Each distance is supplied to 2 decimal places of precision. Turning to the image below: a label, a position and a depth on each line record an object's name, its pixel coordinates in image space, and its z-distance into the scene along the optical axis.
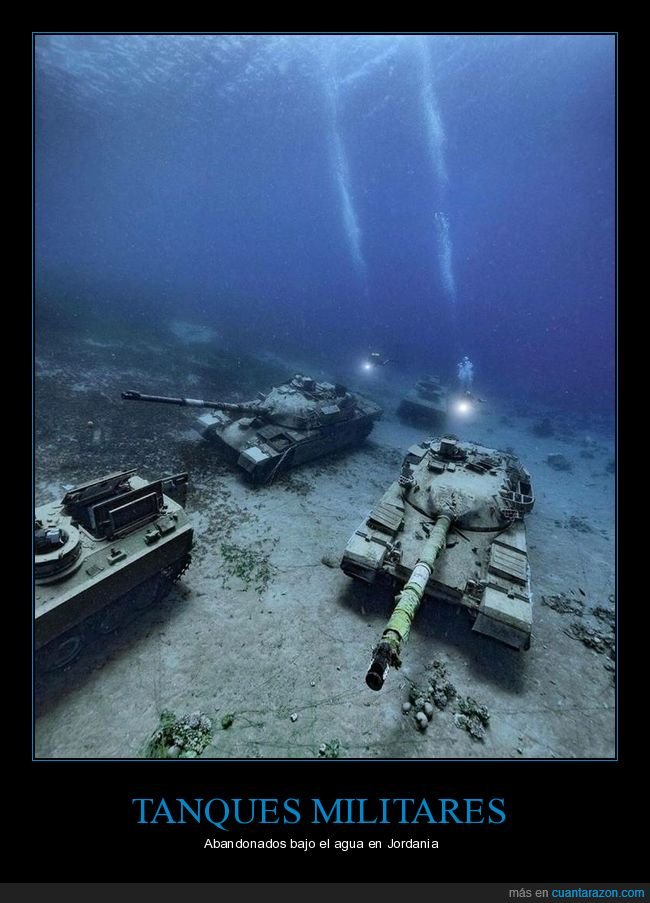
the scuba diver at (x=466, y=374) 39.28
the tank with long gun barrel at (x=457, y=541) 7.45
